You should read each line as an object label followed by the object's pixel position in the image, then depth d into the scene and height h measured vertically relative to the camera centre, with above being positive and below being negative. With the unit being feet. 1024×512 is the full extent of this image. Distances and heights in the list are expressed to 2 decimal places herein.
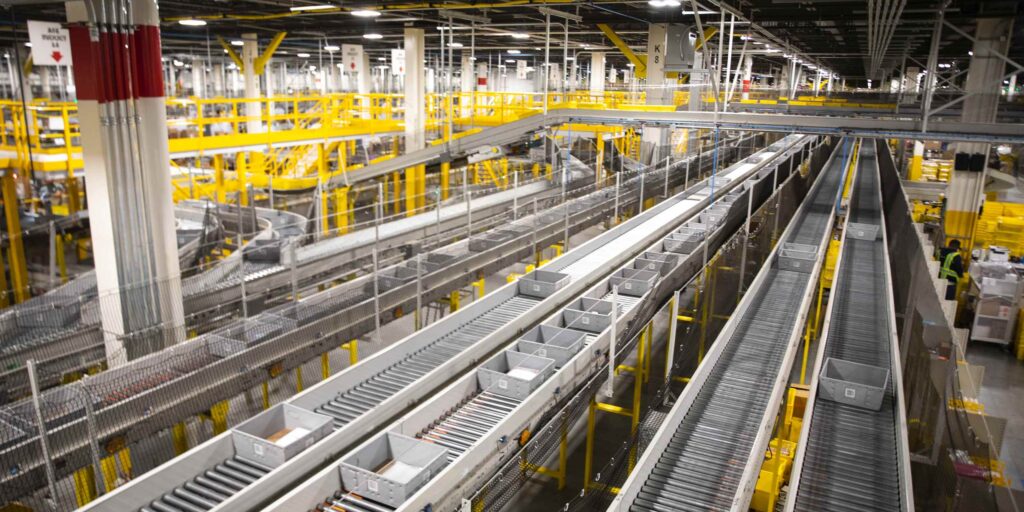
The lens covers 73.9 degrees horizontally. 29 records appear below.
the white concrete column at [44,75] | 84.28 +3.72
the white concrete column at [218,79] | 135.00 +5.47
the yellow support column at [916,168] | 85.35 -6.44
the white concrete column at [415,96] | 58.23 +1.08
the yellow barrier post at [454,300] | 32.19 -8.84
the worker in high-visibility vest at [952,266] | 41.13 -9.23
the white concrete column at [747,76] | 96.62 +5.24
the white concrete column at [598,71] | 88.79 +5.17
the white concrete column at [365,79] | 91.14 +3.82
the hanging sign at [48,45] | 24.36 +2.11
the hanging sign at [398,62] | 60.63 +4.04
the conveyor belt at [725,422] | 17.04 -8.96
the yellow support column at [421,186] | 58.23 -6.60
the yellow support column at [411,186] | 57.57 -6.53
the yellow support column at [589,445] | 22.14 -10.76
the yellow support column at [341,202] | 50.58 -6.97
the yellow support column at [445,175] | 56.73 -5.89
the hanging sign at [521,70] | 91.44 +5.30
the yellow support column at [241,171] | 51.68 -4.90
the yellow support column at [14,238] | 37.48 -7.22
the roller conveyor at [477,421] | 15.60 -8.40
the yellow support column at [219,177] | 52.26 -5.40
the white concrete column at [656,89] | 60.85 +2.00
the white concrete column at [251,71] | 66.69 +3.43
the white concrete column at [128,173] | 21.79 -2.24
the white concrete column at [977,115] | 47.19 +0.11
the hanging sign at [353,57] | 73.03 +5.44
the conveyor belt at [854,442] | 17.52 -9.31
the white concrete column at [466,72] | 98.67 +5.45
